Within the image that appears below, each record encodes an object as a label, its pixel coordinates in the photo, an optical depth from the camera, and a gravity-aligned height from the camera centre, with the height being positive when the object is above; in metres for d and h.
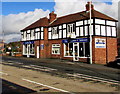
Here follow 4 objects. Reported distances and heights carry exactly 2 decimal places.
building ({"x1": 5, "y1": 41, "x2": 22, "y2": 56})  39.60 +0.13
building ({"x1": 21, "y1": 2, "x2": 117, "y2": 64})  22.84 +1.91
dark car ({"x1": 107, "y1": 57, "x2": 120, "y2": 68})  17.89 -1.65
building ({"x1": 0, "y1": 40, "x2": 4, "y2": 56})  46.31 +0.61
